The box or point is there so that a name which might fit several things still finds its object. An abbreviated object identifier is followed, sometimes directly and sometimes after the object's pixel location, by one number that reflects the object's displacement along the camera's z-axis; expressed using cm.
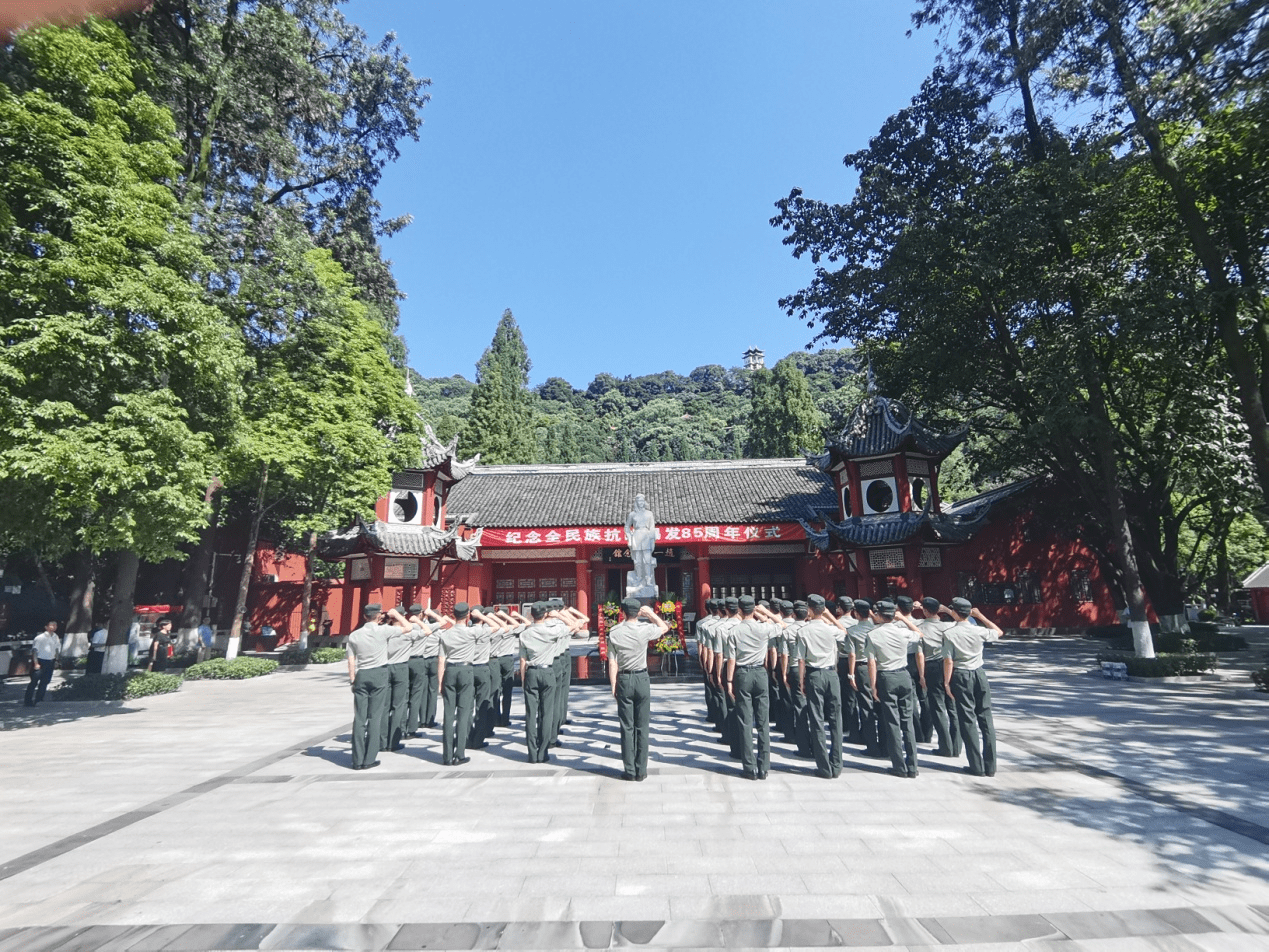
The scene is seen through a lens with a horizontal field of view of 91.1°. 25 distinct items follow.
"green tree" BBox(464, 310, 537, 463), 3588
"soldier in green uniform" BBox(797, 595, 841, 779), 608
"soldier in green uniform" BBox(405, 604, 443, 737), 743
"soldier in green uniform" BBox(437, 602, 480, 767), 679
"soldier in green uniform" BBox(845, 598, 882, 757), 688
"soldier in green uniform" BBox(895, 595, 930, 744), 680
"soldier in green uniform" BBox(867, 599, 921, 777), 606
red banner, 2006
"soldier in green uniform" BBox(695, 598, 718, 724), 800
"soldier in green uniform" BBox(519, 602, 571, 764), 666
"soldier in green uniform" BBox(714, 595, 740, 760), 654
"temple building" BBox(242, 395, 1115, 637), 1661
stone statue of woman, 1342
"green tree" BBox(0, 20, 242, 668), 819
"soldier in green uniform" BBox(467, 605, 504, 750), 722
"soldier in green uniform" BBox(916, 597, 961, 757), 660
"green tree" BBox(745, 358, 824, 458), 3559
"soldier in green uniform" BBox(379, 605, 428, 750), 698
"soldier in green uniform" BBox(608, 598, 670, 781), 598
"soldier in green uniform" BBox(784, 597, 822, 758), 656
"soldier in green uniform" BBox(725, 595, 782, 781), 601
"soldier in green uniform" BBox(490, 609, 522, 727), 814
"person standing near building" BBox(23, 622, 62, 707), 1086
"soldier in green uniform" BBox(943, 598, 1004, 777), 601
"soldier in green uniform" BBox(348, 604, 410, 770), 662
